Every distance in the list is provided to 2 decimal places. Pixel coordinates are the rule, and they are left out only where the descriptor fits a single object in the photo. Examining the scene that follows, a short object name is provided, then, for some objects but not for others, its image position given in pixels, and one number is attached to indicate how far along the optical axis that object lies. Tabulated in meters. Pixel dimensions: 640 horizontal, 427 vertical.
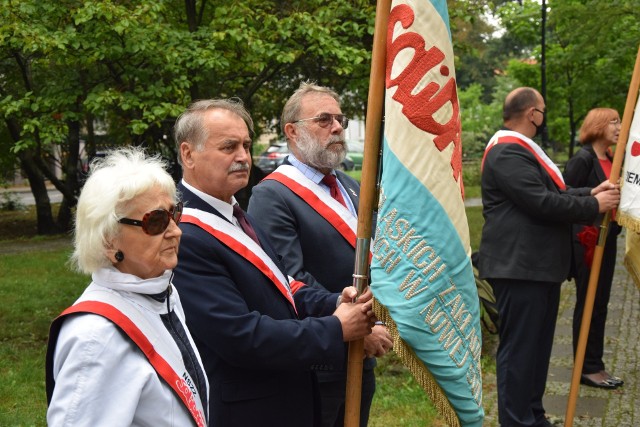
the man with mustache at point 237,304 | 3.00
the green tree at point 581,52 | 11.84
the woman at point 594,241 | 6.40
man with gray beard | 3.79
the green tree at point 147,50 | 7.46
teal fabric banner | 3.19
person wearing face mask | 5.16
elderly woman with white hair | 2.16
